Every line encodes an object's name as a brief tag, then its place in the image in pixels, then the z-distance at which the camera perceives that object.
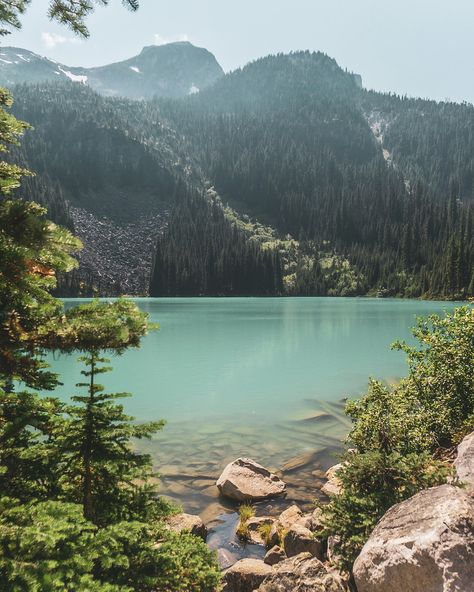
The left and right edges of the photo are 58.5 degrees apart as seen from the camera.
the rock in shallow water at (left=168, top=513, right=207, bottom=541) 10.70
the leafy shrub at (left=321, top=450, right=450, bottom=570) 7.39
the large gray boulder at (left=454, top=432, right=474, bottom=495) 7.28
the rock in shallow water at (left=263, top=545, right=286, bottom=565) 9.79
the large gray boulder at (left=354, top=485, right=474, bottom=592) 5.25
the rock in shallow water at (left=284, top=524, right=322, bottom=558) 9.03
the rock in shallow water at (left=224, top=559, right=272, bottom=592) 8.40
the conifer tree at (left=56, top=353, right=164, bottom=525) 6.11
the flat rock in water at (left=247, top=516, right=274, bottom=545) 11.39
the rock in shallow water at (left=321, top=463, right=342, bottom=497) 13.25
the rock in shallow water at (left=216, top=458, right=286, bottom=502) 13.84
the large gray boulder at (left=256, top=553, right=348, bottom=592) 6.70
